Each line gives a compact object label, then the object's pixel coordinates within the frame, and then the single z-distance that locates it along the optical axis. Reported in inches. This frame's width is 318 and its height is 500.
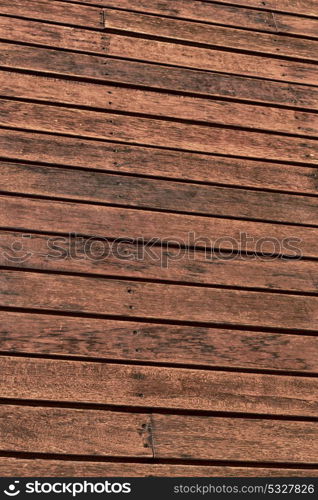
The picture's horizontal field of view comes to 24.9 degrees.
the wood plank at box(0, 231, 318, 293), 90.5
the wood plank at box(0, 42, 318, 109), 111.1
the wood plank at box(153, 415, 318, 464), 78.3
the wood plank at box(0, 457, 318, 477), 73.9
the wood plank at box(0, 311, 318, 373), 83.4
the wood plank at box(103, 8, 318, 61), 120.6
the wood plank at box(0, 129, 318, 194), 100.7
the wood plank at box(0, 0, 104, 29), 117.6
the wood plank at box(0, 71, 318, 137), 107.9
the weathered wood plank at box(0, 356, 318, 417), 79.7
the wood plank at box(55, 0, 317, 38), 124.1
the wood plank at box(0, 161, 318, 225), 97.0
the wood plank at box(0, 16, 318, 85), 114.9
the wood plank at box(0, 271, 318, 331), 87.0
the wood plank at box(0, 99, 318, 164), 104.4
